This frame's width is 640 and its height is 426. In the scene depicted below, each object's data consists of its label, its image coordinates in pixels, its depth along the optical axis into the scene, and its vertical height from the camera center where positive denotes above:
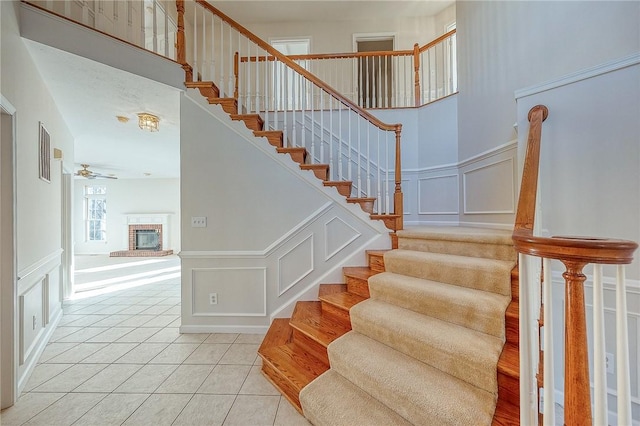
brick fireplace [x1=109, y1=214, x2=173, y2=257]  8.19 -0.46
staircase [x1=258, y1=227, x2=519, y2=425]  1.22 -0.79
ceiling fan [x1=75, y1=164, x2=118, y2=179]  5.58 +0.99
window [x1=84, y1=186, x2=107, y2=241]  8.38 +0.16
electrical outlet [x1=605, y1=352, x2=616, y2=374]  1.53 -0.91
